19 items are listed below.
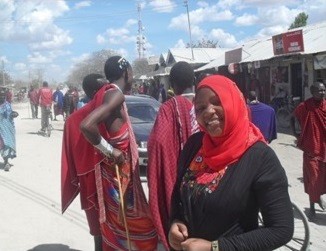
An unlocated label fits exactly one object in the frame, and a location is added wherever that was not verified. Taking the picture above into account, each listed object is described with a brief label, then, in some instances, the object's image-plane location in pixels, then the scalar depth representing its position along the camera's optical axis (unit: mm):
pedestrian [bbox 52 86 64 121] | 20688
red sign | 13773
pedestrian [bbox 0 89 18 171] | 9125
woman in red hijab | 1620
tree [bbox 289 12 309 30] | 46750
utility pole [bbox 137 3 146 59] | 74444
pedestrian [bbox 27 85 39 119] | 22781
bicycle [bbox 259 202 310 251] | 3441
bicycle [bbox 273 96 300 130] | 15227
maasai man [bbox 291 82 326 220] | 5527
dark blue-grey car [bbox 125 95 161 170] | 8641
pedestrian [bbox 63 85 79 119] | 17078
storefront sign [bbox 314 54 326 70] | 13359
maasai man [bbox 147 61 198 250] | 2576
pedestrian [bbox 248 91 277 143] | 6156
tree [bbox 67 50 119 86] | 67312
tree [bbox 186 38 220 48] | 60872
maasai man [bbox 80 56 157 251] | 3070
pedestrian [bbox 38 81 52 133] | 15094
